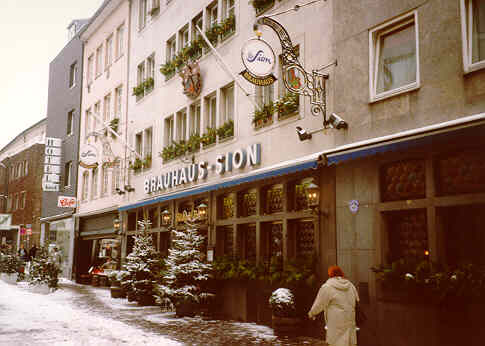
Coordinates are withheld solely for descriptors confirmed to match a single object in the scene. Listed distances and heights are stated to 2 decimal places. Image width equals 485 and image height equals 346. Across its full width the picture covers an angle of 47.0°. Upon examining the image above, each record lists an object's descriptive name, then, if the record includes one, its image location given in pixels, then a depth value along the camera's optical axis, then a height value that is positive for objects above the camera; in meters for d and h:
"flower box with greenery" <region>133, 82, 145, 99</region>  23.31 +6.50
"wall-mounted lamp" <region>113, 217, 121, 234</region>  24.06 +0.86
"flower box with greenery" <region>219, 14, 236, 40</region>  16.80 +6.63
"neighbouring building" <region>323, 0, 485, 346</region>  9.14 +1.74
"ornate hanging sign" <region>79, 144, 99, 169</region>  25.03 +3.93
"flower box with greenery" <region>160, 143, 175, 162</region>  19.72 +3.30
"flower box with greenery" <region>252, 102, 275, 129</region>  14.39 +3.42
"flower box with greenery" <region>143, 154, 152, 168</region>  21.79 +3.29
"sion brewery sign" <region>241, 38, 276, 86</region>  12.19 +4.06
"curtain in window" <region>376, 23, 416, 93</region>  10.61 +3.67
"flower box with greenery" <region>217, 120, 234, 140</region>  16.36 +3.43
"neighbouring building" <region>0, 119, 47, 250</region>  45.94 +5.35
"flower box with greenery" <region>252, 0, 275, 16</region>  14.90 +6.51
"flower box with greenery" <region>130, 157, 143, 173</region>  22.44 +3.24
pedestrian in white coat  7.89 -0.89
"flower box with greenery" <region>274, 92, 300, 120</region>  13.45 +3.44
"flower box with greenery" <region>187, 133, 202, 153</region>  18.08 +3.36
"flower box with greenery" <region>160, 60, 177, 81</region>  20.46 +6.49
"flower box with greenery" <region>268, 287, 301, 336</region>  11.46 -1.36
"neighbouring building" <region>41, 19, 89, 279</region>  31.33 +5.32
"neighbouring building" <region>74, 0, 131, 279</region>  25.38 +5.36
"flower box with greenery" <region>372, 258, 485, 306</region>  8.66 -0.54
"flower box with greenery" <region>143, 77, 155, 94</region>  22.50 +6.52
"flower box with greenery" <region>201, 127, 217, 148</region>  17.19 +3.37
